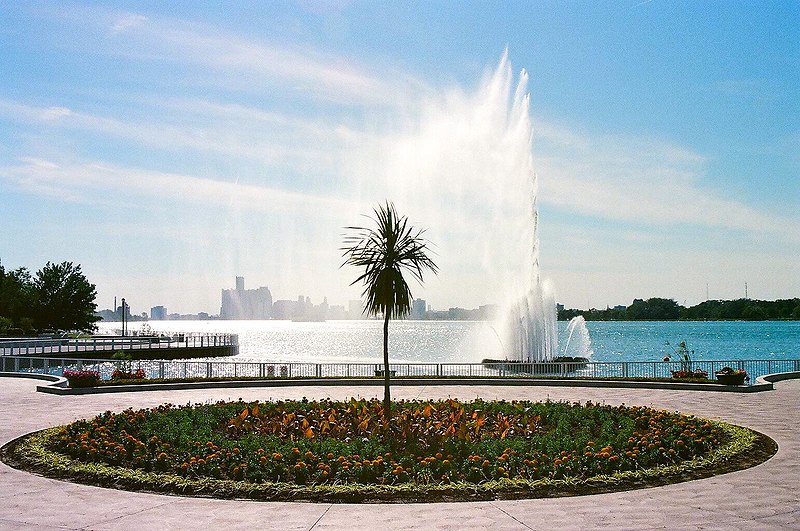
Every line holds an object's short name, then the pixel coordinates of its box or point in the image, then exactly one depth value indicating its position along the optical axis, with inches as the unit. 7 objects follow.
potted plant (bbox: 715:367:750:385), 1158.3
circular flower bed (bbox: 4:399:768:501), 464.8
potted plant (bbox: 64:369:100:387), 1139.9
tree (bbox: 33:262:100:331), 4382.4
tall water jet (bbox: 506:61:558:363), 2092.8
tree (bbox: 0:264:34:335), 4045.3
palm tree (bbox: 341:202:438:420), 703.7
